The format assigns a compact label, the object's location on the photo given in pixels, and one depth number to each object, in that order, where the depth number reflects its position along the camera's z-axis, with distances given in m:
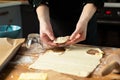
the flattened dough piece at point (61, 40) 1.01
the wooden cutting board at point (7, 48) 0.88
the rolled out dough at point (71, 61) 0.84
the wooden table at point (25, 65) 0.79
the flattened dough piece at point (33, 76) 0.75
